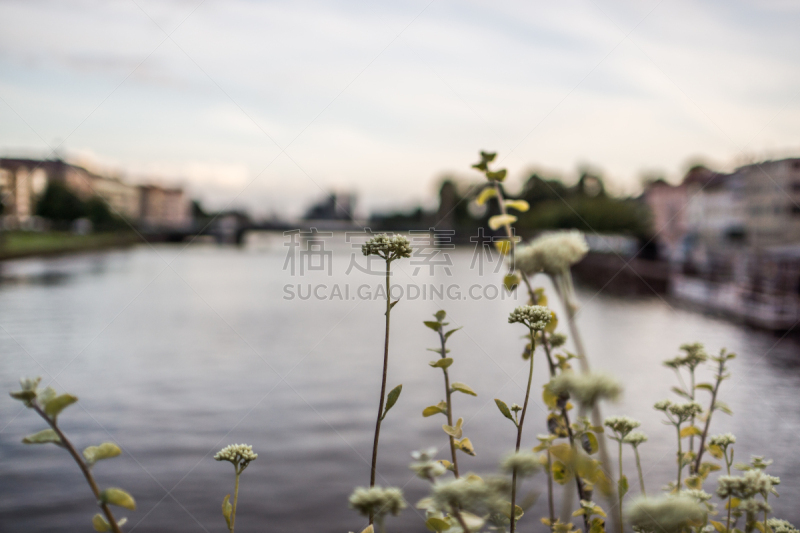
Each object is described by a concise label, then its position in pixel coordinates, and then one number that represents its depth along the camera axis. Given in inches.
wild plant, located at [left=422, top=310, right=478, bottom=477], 72.2
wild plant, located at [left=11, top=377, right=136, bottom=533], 43.4
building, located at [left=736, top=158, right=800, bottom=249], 2332.7
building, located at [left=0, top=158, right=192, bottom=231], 4037.9
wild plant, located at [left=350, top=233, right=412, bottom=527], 73.2
